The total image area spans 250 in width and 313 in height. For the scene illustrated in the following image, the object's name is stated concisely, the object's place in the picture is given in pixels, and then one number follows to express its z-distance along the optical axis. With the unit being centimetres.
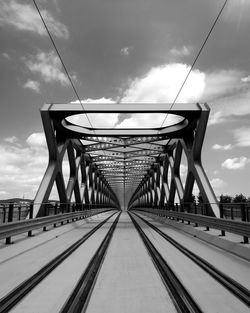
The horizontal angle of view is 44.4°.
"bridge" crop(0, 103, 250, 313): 417
